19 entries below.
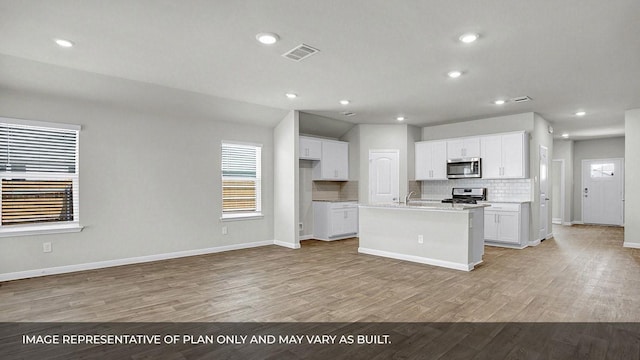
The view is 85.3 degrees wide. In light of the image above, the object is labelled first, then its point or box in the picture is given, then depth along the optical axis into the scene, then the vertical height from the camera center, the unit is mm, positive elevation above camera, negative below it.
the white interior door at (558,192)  10797 -368
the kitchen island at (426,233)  4875 -805
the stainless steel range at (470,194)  7387 -291
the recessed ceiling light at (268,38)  3285 +1377
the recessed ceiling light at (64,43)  3379 +1369
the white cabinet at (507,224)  6520 -850
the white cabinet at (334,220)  7492 -865
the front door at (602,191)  10047 -328
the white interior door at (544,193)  7230 -267
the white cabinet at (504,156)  6660 +491
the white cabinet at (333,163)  7703 +410
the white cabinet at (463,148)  7223 +702
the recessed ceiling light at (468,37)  3266 +1368
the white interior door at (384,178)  7992 +58
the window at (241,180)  6559 +12
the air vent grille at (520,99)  5574 +1336
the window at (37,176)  4488 +63
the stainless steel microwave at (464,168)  7141 +261
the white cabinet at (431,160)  7773 +466
